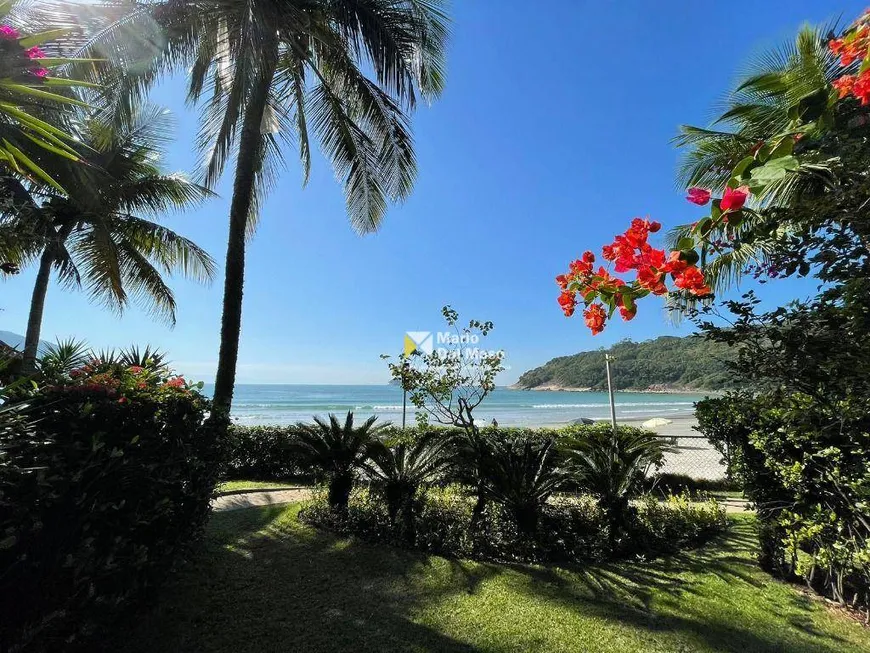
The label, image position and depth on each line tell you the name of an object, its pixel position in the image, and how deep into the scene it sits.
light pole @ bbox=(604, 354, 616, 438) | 9.25
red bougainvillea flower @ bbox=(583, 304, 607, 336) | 1.54
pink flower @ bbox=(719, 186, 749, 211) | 1.08
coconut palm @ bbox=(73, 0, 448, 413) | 5.41
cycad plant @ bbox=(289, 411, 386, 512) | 5.14
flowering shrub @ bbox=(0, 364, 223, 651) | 1.82
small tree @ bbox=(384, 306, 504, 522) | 5.49
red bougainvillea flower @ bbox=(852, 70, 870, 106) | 1.13
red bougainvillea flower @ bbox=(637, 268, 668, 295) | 1.22
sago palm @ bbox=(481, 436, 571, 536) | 4.14
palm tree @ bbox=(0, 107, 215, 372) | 8.72
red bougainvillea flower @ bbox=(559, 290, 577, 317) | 1.62
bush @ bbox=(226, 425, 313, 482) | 8.70
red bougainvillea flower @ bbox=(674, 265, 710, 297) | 1.18
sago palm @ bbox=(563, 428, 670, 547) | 4.10
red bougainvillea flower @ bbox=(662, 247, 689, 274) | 1.19
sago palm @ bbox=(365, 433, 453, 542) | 4.66
